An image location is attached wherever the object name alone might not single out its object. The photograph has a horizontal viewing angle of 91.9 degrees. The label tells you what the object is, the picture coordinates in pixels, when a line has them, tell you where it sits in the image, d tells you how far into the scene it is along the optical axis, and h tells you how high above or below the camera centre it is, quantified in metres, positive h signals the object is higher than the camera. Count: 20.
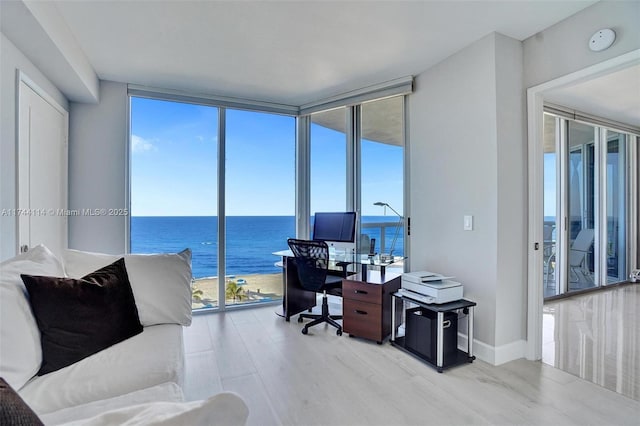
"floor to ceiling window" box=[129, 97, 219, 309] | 3.50 +0.39
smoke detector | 1.97 +1.14
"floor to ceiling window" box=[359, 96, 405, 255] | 3.38 +0.46
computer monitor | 3.35 -0.14
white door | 2.16 +0.36
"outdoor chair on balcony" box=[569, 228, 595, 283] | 4.25 -0.55
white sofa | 1.05 -0.63
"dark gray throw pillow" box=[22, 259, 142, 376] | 1.28 -0.45
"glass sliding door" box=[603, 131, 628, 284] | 4.54 +0.11
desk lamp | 3.37 -0.10
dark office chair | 2.93 -0.54
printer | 2.39 -0.58
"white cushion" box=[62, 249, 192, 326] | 1.71 -0.38
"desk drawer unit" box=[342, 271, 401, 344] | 2.74 -0.84
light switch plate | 2.57 -0.07
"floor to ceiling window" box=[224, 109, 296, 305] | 3.80 +0.18
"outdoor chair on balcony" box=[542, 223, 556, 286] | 4.21 -0.57
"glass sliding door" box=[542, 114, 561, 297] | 4.04 +0.31
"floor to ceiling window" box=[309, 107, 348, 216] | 3.86 +0.69
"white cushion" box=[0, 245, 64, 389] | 1.11 -0.44
